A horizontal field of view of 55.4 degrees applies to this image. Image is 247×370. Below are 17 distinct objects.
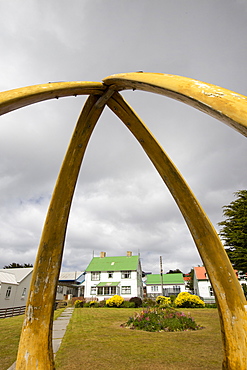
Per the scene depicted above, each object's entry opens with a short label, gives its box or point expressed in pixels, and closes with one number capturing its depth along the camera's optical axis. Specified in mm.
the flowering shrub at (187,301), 22438
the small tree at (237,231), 19297
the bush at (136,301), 27312
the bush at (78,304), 29620
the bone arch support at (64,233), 3240
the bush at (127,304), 26722
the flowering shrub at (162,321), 11031
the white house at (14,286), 24484
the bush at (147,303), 27789
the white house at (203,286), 37241
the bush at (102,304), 29612
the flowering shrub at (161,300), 23609
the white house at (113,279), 36719
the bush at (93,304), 29544
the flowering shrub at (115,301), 27297
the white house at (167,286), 48750
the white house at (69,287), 41912
